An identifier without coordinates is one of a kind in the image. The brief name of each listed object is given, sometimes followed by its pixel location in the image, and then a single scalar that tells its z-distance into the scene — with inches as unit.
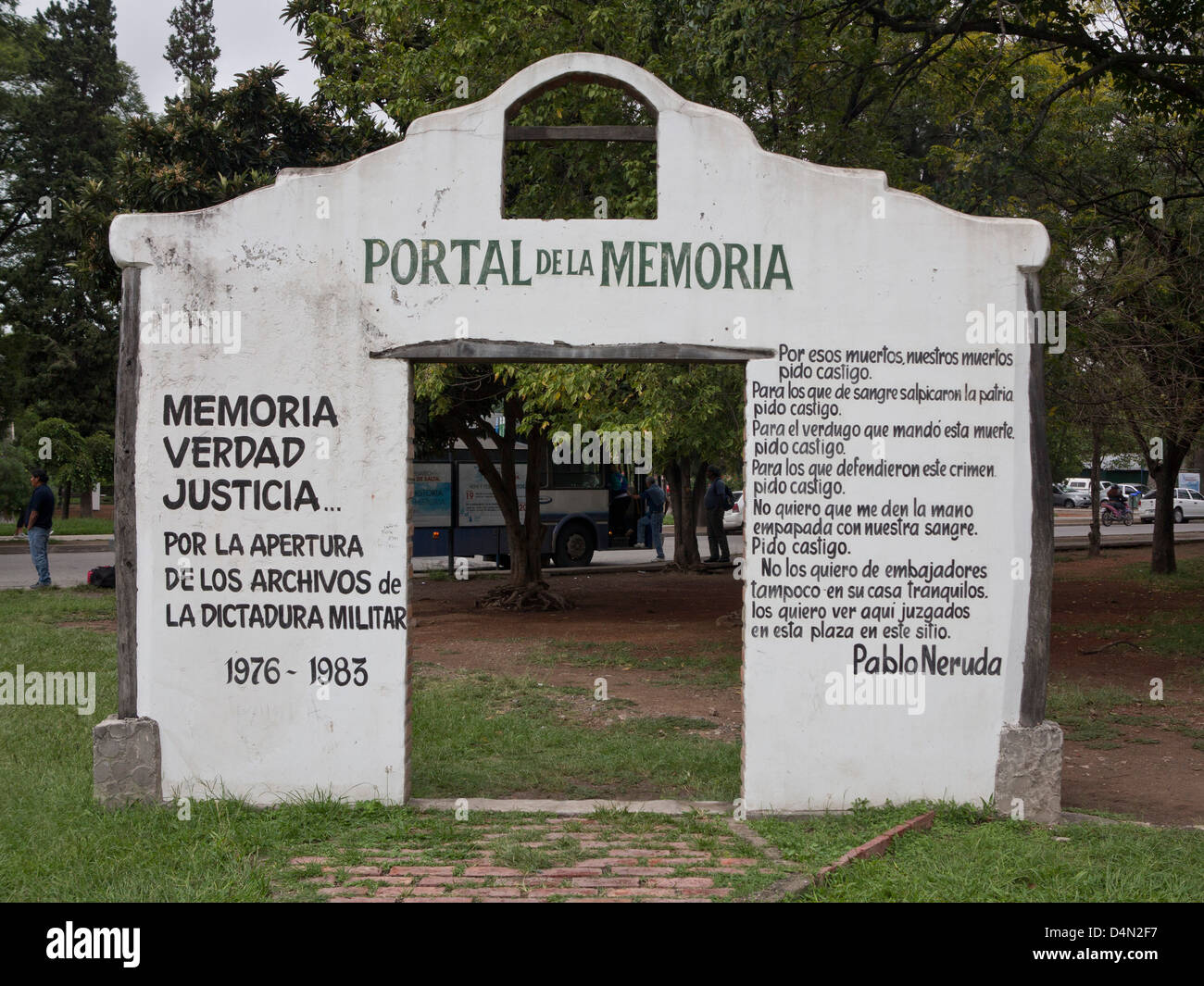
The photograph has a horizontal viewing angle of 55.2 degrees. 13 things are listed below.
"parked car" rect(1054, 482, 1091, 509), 2233.0
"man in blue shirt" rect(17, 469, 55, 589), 695.1
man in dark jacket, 966.4
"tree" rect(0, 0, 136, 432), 1288.1
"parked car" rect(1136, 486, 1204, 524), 1875.9
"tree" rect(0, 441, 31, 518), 1121.6
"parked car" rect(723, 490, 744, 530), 1458.7
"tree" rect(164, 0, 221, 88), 1839.3
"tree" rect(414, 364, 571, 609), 628.7
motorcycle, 1688.0
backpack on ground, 689.0
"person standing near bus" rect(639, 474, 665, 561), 1056.8
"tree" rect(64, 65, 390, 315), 564.7
